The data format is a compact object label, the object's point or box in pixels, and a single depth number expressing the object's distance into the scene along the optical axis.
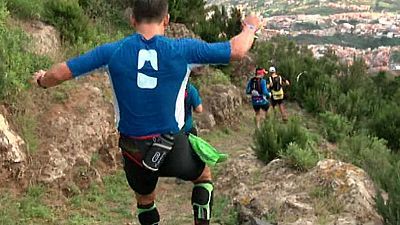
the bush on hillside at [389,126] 11.80
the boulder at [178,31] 14.44
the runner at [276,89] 13.91
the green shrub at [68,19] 9.65
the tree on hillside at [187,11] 15.23
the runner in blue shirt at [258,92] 12.46
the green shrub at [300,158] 6.27
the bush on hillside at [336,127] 10.68
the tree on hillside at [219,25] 17.47
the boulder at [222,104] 12.55
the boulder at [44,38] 8.59
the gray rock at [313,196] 5.12
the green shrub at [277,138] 7.38
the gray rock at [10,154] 5.91
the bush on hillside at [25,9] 9.22
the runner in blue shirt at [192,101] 5.25
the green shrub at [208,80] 12.93
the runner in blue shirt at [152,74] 3.45
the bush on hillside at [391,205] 4.59
